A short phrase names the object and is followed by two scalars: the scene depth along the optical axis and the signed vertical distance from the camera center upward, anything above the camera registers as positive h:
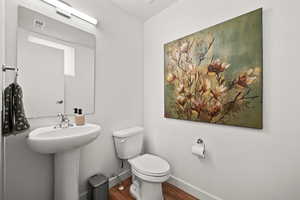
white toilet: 1.29 -0.66
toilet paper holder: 1.43 -0.44
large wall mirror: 1.10 +0.31
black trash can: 1.33 -0.86
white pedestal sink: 1.01 -0.48
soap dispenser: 1.28 -0.18
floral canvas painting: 1.11 +0.25
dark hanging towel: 0.87 -0.08
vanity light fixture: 1.20 +0.81
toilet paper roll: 1.37 -0.50
